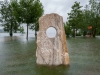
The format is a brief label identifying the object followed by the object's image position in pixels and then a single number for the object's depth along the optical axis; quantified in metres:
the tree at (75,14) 23.35
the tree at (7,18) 22.36
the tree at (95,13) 26.12
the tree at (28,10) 15.13
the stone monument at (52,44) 4.04
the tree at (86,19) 26.77
